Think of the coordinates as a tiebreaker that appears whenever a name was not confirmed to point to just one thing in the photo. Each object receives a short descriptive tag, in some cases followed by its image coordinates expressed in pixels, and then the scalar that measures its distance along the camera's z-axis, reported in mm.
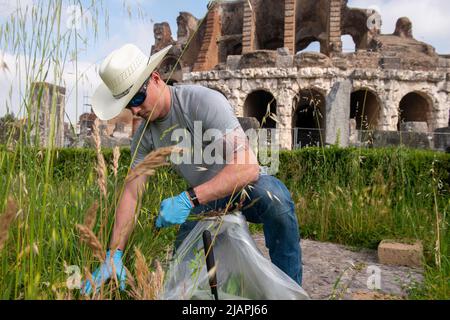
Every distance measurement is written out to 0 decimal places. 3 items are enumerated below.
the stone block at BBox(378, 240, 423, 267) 3027
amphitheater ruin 14914
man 1800
